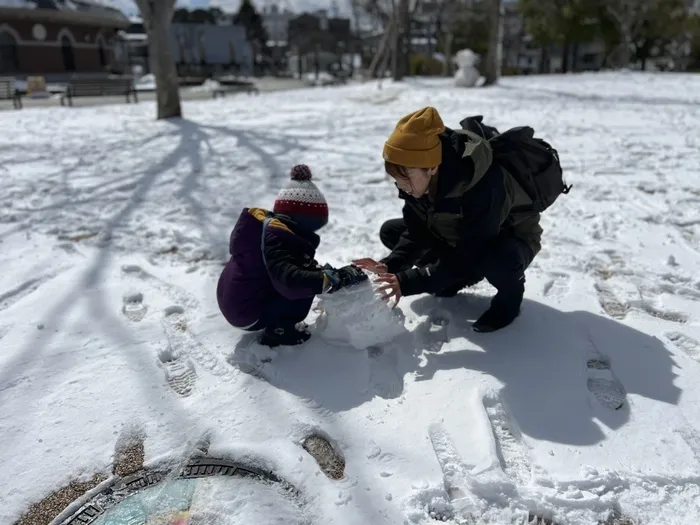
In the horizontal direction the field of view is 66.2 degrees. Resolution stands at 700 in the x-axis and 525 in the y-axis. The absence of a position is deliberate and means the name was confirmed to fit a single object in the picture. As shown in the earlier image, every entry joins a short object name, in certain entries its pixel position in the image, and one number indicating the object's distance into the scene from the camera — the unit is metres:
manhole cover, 1.56
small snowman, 16.12
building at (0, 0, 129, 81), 24.78
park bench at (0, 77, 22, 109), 13.58
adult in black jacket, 2.11
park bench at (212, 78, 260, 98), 18.38
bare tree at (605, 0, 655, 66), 23.62
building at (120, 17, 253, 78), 42.12
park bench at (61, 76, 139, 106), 15.74
